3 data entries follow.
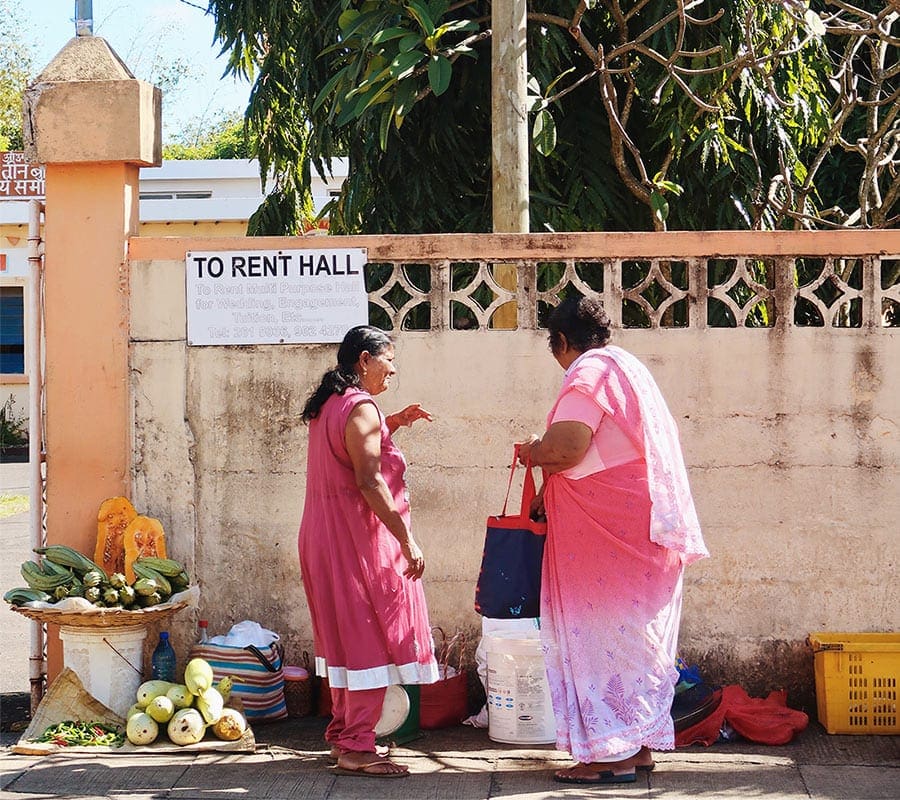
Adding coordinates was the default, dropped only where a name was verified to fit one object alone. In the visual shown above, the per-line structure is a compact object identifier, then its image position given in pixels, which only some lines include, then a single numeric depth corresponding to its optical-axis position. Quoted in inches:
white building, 836.6
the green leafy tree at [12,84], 989.2
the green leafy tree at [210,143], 1366.9
